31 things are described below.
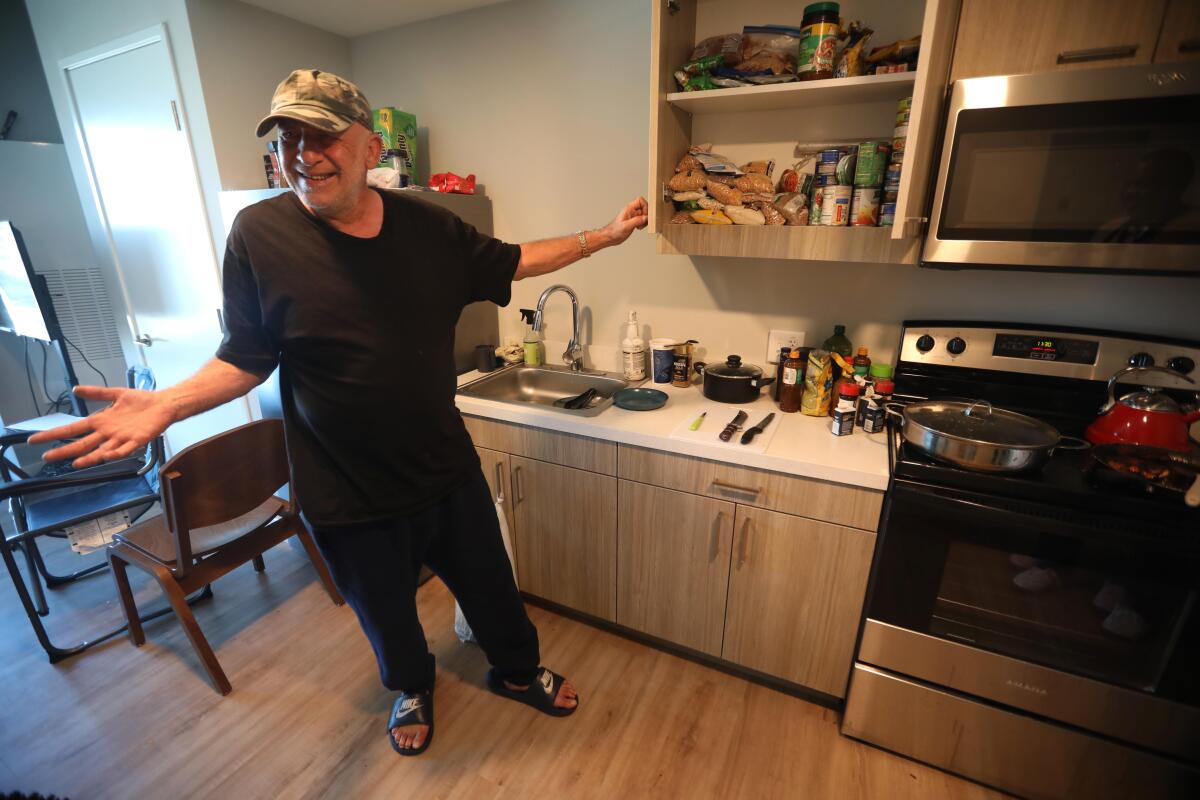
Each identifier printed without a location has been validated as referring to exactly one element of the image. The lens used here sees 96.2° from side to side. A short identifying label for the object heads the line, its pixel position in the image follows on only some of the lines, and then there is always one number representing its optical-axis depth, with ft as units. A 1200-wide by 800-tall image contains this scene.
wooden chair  4.68
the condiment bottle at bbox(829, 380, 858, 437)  4.51
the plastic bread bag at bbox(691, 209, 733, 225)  4.88
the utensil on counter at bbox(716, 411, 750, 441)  4.64
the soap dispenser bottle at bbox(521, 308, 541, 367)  6.97
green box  6.38
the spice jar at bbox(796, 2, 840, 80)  4.15
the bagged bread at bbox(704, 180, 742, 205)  4.90
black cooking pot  5.42
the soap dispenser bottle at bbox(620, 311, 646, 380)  6.18
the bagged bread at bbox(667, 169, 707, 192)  4.95
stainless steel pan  3.62
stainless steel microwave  3.33
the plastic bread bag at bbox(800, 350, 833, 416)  4.98
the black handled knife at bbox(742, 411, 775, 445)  4.56
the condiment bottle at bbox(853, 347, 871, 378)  4.96
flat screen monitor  7.29
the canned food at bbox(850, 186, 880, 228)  4.36
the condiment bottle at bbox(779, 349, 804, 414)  5.10
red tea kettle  3.61
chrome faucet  6.15
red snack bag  6.50
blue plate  5.35
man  3.36
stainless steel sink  6.40
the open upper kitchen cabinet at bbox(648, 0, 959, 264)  3.89
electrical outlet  5.67
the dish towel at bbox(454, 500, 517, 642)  5.76
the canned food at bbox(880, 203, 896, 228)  4.26
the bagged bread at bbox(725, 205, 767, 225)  4.78
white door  6.54
